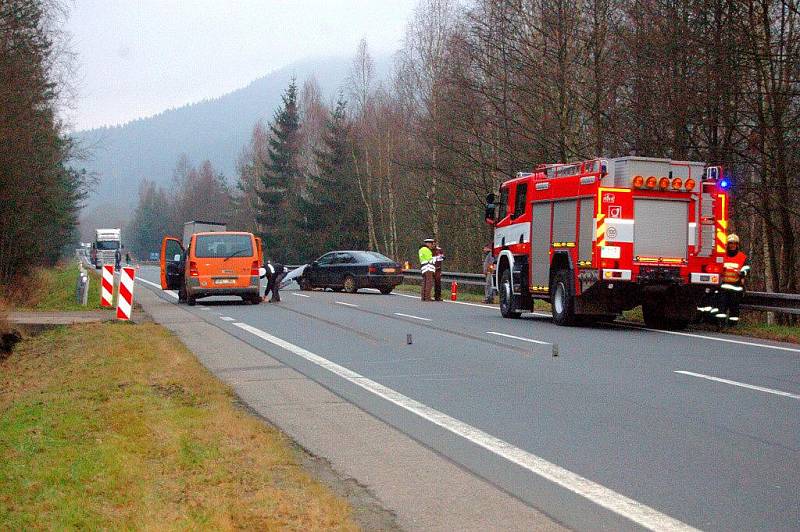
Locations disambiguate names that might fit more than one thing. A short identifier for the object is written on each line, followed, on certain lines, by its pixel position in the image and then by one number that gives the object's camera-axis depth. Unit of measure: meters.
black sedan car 35.88
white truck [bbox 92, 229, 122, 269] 88.00
